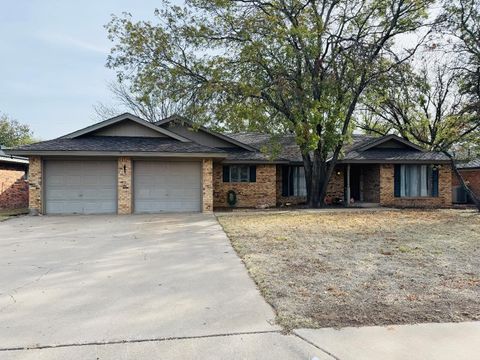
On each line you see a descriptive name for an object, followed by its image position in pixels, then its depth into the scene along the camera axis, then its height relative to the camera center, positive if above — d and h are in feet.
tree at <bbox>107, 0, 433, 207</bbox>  47.93 +17.79
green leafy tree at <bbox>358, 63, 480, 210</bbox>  50.49 +14.93
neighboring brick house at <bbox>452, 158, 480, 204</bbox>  65.57 +0.33
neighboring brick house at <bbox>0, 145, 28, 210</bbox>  55.36 -0.11
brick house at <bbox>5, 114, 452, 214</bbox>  43.56 +1.46
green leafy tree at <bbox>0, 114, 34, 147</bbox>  123.65 +18.43
